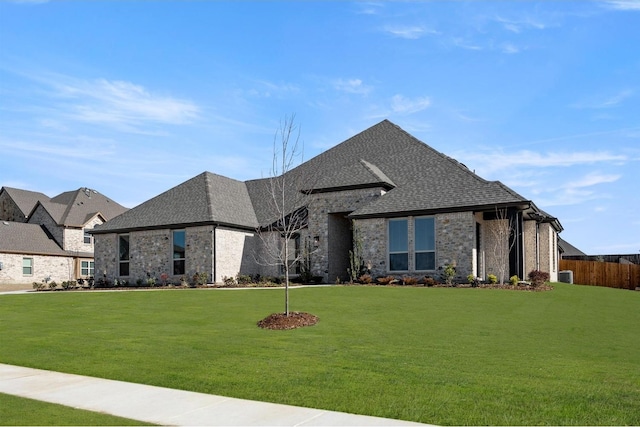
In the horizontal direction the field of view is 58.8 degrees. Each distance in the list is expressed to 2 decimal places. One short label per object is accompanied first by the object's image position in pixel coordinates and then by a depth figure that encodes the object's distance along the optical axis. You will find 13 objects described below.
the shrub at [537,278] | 24.45
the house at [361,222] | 25.67
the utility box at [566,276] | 33.88
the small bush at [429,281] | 24.69
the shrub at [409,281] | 25.20
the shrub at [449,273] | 24.67
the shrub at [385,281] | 25.50
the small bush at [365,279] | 25.95
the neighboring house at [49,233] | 42.72
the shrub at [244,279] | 29.86
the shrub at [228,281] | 29.92
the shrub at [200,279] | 29.44
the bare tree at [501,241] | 24.94
